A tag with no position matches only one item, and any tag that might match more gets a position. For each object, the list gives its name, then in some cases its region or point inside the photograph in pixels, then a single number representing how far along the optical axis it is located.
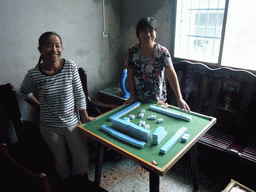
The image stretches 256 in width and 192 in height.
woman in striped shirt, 1.65
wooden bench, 2.25
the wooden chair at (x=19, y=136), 2.04
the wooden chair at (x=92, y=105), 2.71
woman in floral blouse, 1.90
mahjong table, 1.38
